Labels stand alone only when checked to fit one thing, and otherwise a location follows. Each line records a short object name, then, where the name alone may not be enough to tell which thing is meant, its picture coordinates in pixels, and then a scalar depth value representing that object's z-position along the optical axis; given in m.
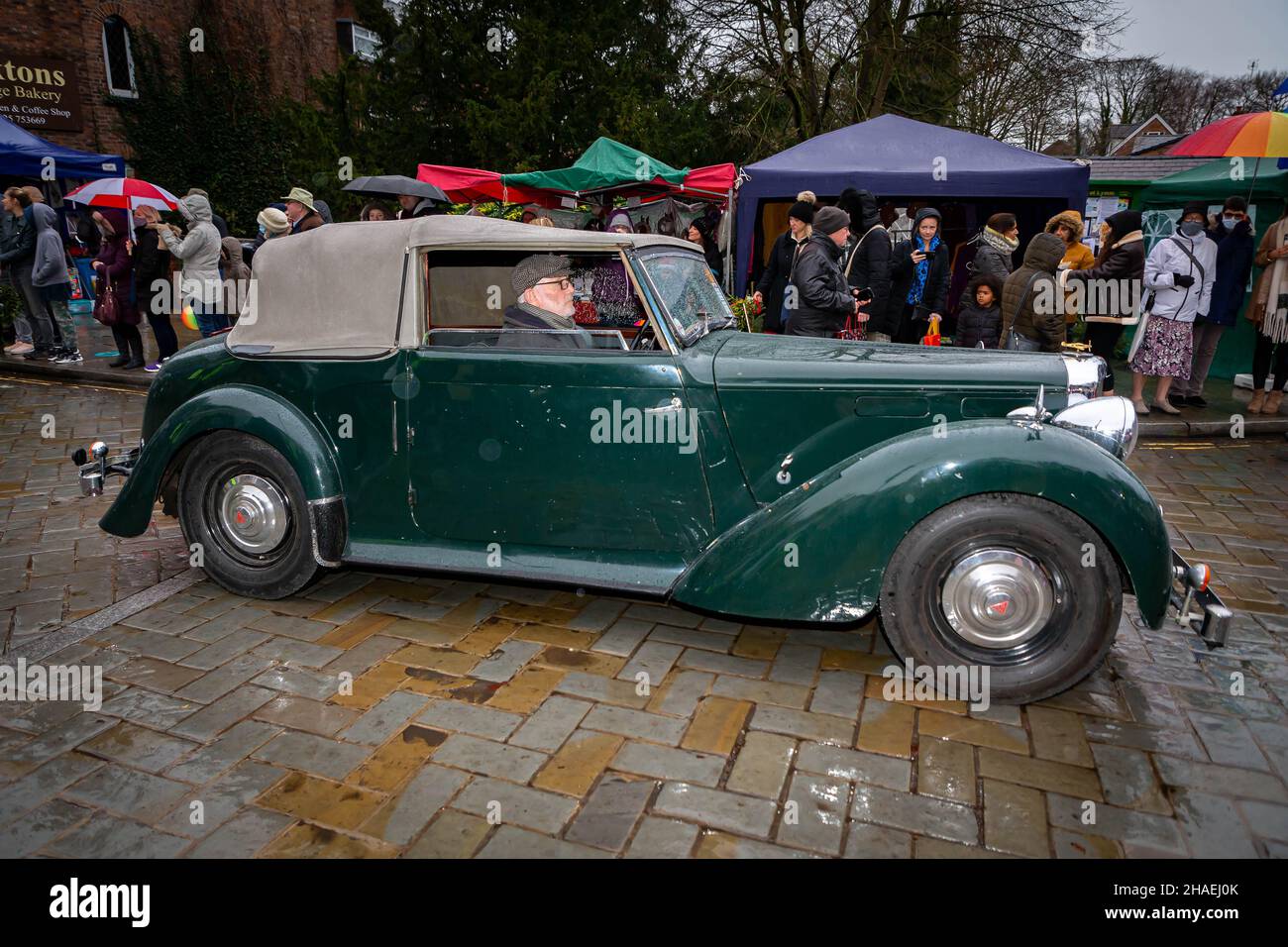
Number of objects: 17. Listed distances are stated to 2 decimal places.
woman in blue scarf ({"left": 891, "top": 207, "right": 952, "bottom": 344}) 7.79
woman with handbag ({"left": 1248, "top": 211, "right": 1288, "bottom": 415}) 7.69
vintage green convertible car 2.87
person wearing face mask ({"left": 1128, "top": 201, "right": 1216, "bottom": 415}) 7.41
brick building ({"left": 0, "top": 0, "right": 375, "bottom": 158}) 16.94
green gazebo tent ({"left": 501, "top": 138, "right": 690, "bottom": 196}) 10.94
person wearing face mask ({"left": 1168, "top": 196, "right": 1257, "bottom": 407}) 8.09
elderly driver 3.55
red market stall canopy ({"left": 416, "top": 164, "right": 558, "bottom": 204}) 11.94
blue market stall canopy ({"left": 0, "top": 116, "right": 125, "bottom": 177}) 13.20
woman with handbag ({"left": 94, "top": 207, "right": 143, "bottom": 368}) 8.73
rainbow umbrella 7.20
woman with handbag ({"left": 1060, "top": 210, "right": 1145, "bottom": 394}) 7.12
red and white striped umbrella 11.99
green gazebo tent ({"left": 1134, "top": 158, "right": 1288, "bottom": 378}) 9.53
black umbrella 8.62
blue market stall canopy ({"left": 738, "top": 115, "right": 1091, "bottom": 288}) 9.07
